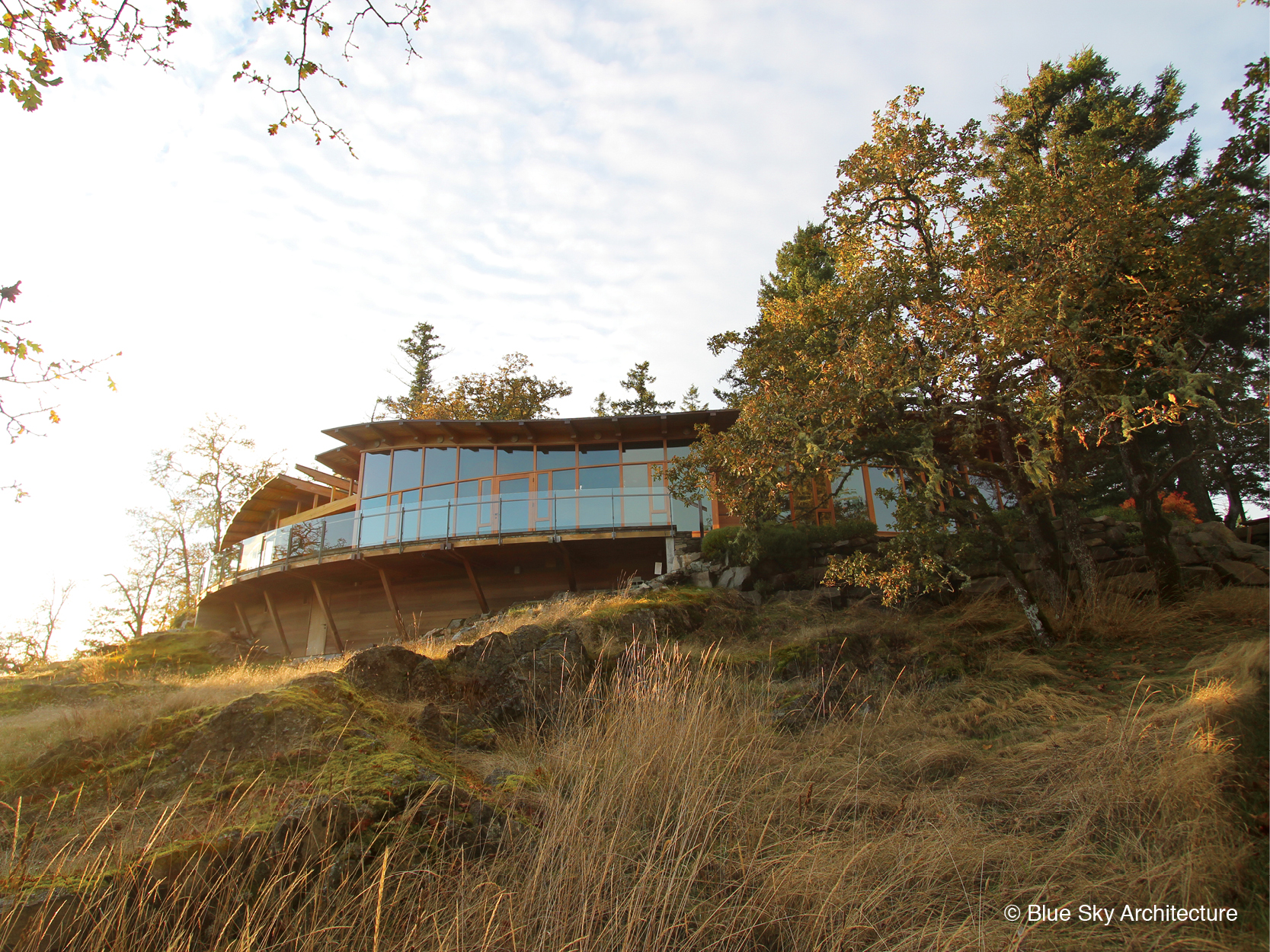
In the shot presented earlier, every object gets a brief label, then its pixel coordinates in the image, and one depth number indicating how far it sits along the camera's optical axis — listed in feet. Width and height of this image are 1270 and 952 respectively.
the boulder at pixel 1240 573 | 36.45
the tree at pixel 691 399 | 91.30
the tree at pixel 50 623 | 87.23
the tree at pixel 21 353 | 14.93
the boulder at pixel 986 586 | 38.99
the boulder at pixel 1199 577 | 36.14
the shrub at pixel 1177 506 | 53.21
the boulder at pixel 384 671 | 23.15
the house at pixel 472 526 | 50.21
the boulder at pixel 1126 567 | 39.69
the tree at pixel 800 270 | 70.44
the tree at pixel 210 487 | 83.41
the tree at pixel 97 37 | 14.19
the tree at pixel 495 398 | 86.48
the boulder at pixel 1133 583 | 36.32
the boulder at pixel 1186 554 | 40.16
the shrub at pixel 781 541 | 42.73
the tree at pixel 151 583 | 82.84
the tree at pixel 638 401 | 93.71
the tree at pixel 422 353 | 110.73
